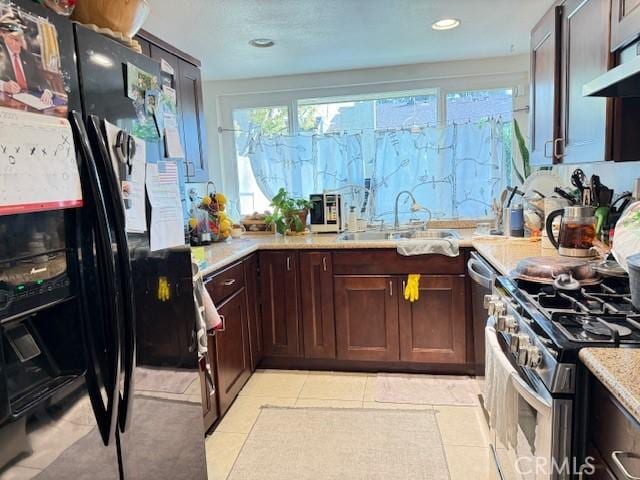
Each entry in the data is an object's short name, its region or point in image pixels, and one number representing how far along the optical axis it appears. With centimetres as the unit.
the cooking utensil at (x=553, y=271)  154
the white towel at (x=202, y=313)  185
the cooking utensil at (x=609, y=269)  154
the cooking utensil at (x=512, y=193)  285
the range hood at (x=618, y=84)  117
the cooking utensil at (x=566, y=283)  143
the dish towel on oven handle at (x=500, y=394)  133
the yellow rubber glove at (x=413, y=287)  283
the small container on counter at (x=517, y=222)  270
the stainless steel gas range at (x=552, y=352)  105
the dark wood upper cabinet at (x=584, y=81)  162
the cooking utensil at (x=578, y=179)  239
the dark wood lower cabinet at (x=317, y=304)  295
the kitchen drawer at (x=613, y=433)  82
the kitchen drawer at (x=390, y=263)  280
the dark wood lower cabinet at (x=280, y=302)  299
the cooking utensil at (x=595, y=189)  225
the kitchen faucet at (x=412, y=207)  336
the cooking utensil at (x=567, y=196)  242
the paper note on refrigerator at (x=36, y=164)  87
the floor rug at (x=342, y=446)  202
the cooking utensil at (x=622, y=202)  208
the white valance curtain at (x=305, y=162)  361
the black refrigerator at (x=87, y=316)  92
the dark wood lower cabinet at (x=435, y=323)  282
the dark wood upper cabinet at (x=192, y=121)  264
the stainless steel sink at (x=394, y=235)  334
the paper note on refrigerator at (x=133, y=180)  115
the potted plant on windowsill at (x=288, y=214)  340
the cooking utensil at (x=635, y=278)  119
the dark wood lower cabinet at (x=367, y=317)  290
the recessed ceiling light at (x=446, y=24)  257
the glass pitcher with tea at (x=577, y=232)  191
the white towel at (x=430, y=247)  275
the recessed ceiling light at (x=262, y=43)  279
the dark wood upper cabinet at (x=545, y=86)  207
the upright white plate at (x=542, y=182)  298
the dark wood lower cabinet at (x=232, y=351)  237
